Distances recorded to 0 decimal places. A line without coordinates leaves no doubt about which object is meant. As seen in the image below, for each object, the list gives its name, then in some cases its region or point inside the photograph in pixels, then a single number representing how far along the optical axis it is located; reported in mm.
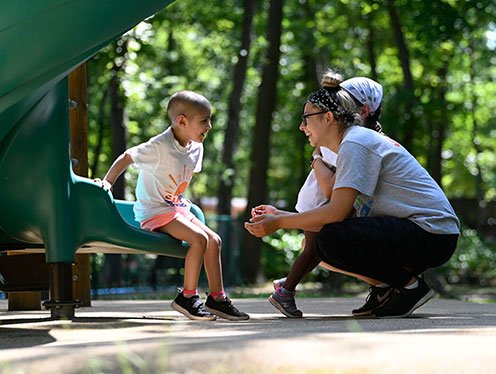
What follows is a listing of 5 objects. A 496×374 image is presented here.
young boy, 5430
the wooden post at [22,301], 6875
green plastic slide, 4668
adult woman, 5035
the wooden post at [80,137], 7449
